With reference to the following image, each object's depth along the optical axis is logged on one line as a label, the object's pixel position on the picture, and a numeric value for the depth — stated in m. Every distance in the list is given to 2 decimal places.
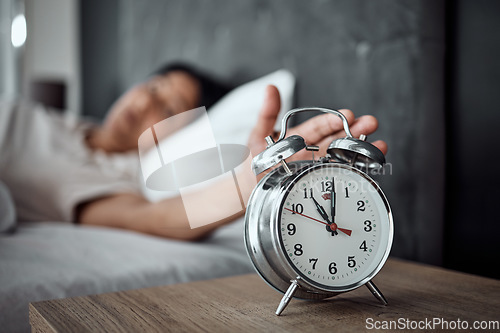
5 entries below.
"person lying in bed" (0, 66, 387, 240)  1.34
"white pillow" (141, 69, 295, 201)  1.38
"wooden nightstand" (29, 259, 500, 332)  0.56
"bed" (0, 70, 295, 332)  0.84
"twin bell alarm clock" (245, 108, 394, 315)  0.60
